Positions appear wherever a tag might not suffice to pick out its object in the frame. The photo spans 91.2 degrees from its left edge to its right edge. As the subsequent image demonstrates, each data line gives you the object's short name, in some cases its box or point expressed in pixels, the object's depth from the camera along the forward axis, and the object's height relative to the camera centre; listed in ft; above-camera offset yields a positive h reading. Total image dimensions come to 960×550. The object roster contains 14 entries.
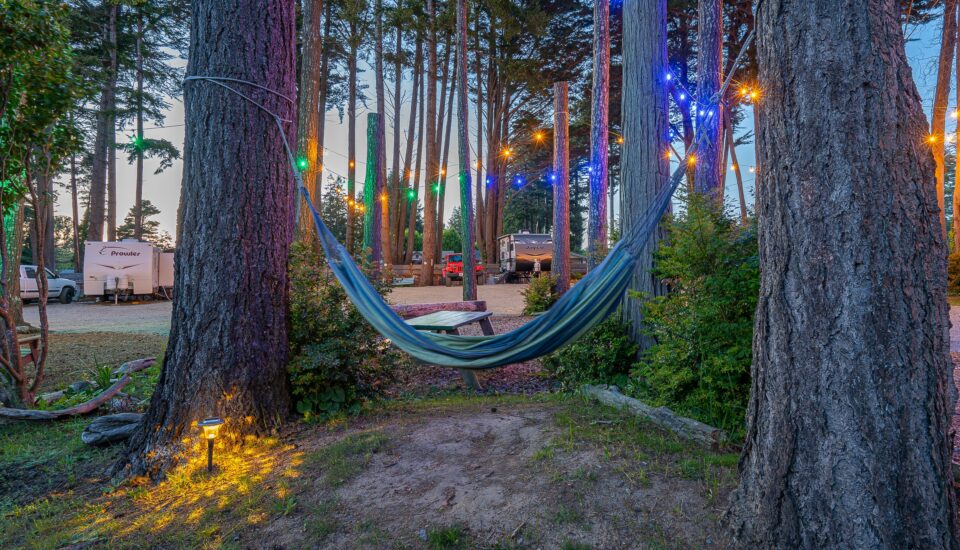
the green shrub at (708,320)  6.73 -0.65
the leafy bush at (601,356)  10.07 -1.76
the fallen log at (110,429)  7.70 -2.68
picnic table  11.82 -1.28
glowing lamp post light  6.18 -2.07
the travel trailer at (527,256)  50.60 +2.10
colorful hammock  7.09 -0.66
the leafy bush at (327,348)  7.76 -1.26
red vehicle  48.27 +0.49
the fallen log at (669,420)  6.22 -2.11
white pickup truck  32.53 -1.24
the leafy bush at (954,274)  27.76 +0.40
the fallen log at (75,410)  8.91 -2.75
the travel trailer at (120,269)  33.81 +0.14
